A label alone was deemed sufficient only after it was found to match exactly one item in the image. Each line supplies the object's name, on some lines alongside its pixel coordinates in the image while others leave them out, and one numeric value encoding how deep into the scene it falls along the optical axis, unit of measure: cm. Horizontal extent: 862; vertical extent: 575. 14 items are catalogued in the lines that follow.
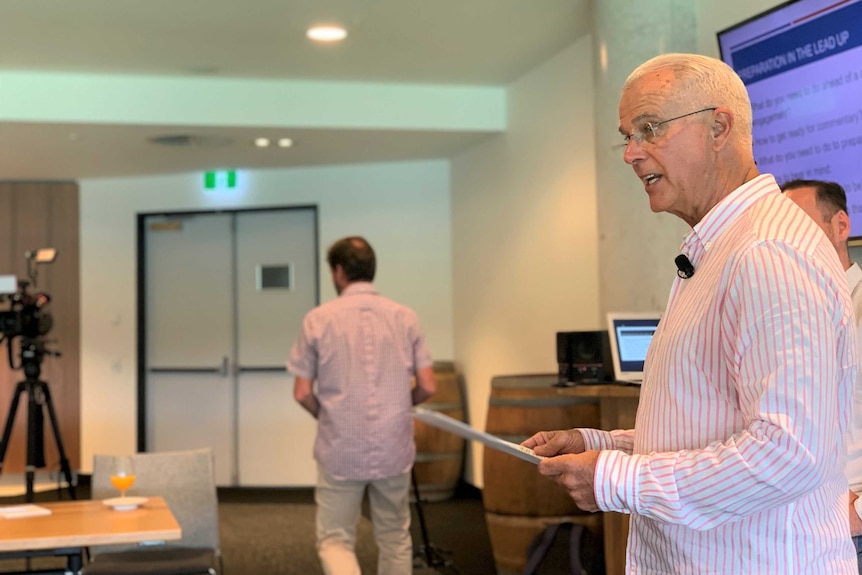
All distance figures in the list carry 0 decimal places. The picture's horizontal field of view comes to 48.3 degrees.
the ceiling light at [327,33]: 470
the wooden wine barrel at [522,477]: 384
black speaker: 328
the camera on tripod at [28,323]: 502
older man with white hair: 114
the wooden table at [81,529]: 247
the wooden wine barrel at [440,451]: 635
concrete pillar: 340
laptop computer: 312
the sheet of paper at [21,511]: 286
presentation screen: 257
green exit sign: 759
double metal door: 749
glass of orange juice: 305
